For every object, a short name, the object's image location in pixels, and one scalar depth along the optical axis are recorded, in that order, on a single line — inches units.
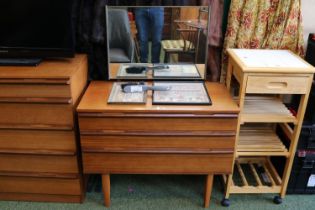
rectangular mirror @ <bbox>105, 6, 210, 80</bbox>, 72.7
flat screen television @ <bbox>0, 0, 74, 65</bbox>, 65.6
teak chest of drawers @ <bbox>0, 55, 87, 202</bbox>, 62.6
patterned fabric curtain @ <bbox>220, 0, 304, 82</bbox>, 72.5
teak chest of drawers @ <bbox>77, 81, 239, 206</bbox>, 62.9
